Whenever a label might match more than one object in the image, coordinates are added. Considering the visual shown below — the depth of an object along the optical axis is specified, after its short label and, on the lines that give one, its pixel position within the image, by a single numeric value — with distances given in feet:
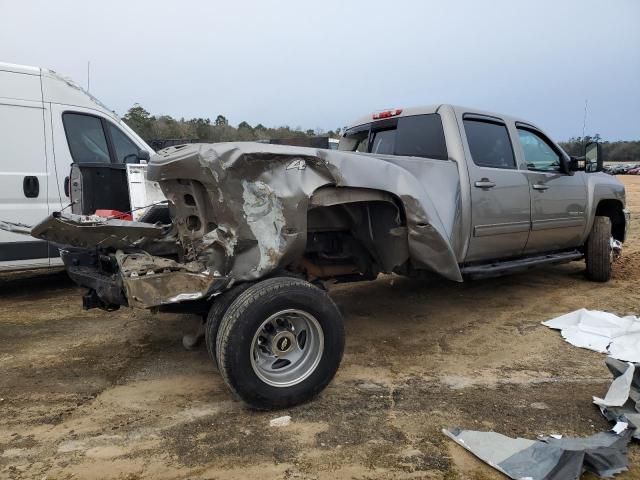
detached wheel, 10.14
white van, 18.61
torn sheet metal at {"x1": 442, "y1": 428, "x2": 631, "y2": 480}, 8.34
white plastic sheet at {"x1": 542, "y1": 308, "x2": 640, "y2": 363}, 14.07
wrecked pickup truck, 10.50
